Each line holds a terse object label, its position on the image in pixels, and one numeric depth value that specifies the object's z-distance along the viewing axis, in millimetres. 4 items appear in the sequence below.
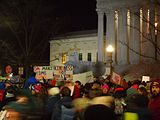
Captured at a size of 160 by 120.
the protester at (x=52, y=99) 9877
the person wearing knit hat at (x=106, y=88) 14352
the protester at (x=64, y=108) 9067
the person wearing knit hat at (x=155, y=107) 7462
